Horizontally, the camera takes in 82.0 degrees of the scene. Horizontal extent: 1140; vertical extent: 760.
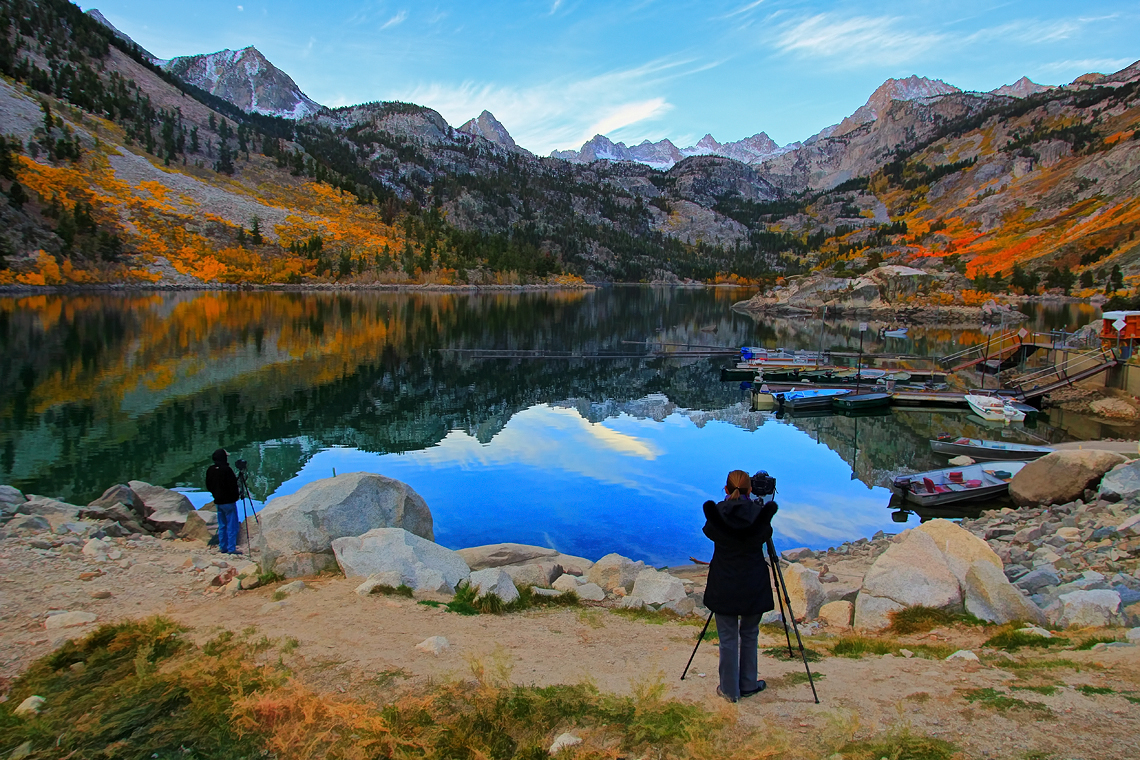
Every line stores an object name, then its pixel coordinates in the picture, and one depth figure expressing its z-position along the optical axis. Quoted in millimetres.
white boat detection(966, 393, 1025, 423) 34531
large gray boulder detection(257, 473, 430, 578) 12070
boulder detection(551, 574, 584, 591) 11719
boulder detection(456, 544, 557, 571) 14297
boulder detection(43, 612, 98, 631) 8648
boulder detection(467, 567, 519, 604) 10531
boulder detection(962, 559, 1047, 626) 9711
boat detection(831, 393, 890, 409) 36969
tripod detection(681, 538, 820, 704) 6669
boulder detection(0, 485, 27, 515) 14672
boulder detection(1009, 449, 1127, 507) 19969
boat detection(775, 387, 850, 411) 37500
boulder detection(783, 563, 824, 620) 10891
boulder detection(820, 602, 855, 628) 10625
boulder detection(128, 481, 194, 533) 16125
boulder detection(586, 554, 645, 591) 12766
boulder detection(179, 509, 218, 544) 15755
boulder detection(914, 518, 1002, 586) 11555
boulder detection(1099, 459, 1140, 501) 17641
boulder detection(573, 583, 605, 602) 11515
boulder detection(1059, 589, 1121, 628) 9430
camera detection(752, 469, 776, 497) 7164
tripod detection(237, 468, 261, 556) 14388
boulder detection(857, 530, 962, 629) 10359
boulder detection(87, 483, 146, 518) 16531
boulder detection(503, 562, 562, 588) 11664
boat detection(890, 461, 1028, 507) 21234
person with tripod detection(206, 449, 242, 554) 14117
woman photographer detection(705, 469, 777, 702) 6566
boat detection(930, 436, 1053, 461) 25797
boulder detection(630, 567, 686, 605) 11469
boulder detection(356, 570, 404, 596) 10507
